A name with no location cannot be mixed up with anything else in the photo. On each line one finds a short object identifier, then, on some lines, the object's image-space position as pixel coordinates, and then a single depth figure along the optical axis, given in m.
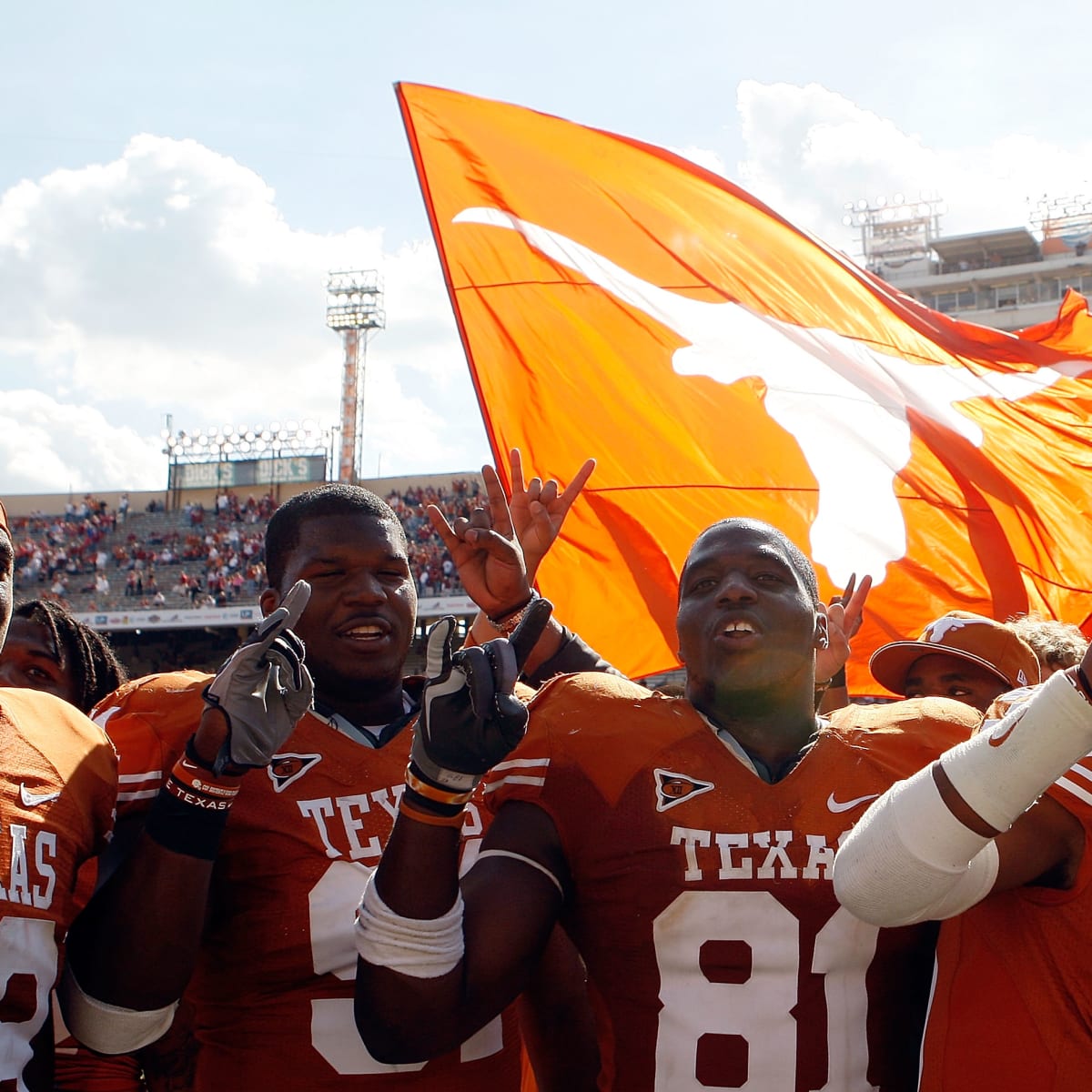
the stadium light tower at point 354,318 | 46.03
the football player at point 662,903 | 1.89
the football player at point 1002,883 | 1.70
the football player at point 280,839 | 2.01
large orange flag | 4.59
